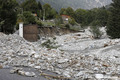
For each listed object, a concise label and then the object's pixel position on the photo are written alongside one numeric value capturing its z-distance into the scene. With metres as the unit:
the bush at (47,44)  21.05
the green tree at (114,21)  34.88
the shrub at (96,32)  42.16
